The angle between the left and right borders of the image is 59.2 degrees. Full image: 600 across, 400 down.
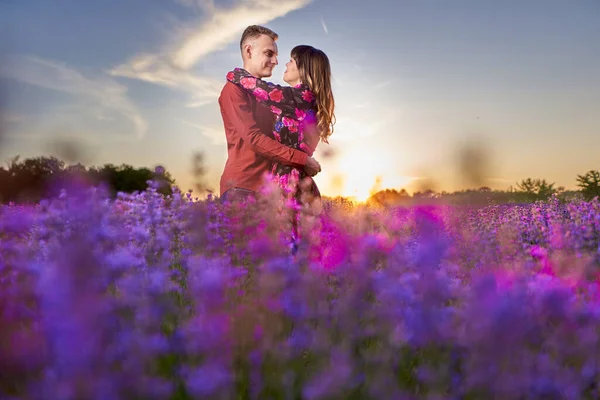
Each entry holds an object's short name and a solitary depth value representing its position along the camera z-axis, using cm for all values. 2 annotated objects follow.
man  447
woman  466
